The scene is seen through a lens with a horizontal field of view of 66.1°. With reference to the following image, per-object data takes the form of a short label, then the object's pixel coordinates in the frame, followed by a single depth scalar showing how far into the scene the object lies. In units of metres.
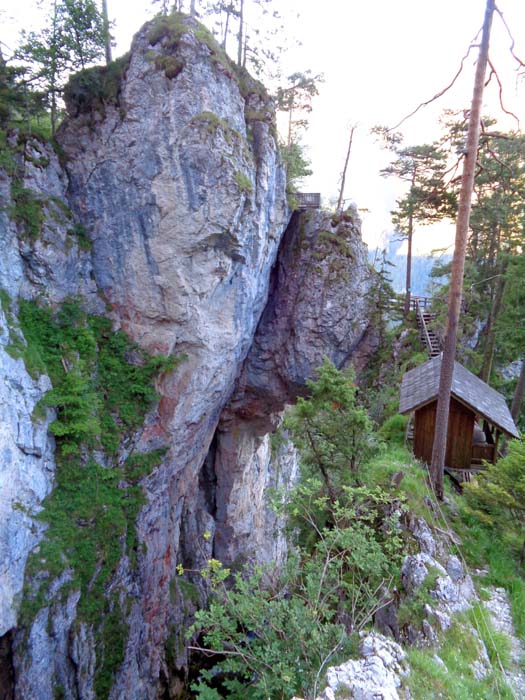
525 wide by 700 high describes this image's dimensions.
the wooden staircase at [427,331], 16.59
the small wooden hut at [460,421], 10.06
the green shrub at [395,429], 12.00
